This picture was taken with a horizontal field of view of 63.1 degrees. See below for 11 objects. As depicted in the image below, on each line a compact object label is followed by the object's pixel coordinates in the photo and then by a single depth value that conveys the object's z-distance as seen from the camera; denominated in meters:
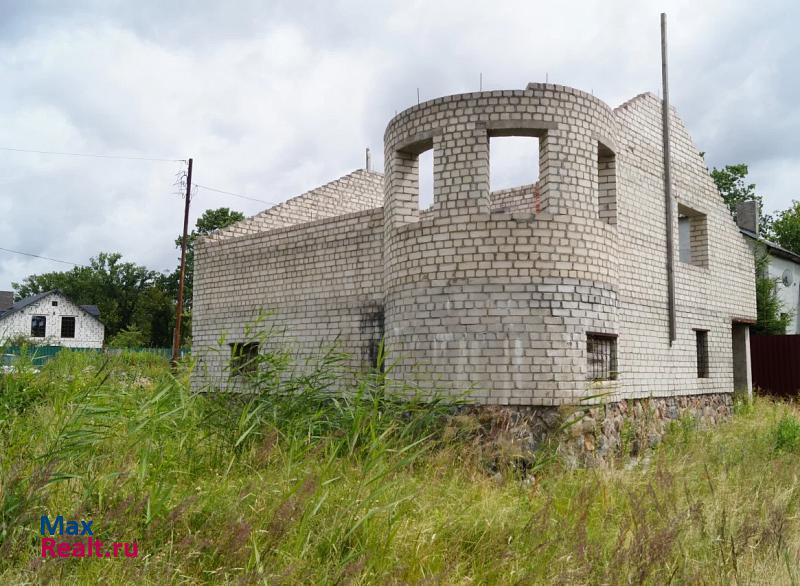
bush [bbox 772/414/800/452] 8.07
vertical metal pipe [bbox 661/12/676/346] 10.02
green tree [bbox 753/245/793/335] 17.69
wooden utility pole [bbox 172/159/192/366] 18.94
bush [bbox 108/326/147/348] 31.02
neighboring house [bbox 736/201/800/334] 19.50
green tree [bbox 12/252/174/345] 47.28
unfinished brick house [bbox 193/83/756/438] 7.38
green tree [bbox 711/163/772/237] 29.27
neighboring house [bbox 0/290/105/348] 34.81
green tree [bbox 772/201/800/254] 31.56
